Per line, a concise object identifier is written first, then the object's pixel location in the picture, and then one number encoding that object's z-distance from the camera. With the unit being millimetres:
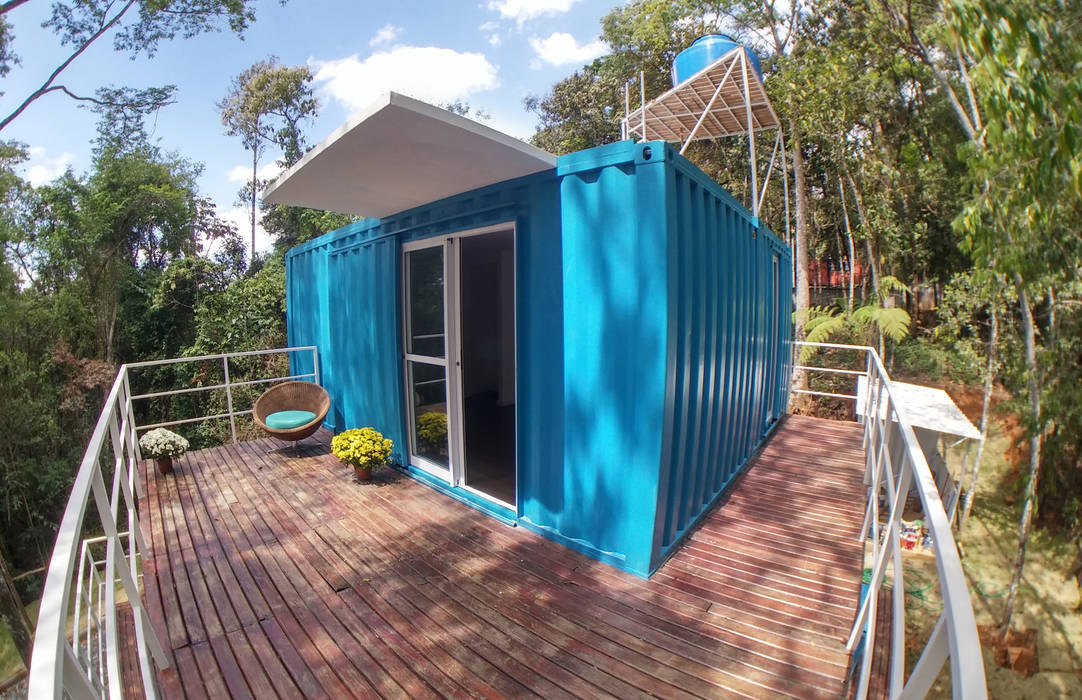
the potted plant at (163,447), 4062
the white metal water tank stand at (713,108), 5141
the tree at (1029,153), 2090
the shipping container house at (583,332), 2486
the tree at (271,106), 16062
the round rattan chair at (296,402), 4695
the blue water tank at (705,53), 5430
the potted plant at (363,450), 3797
